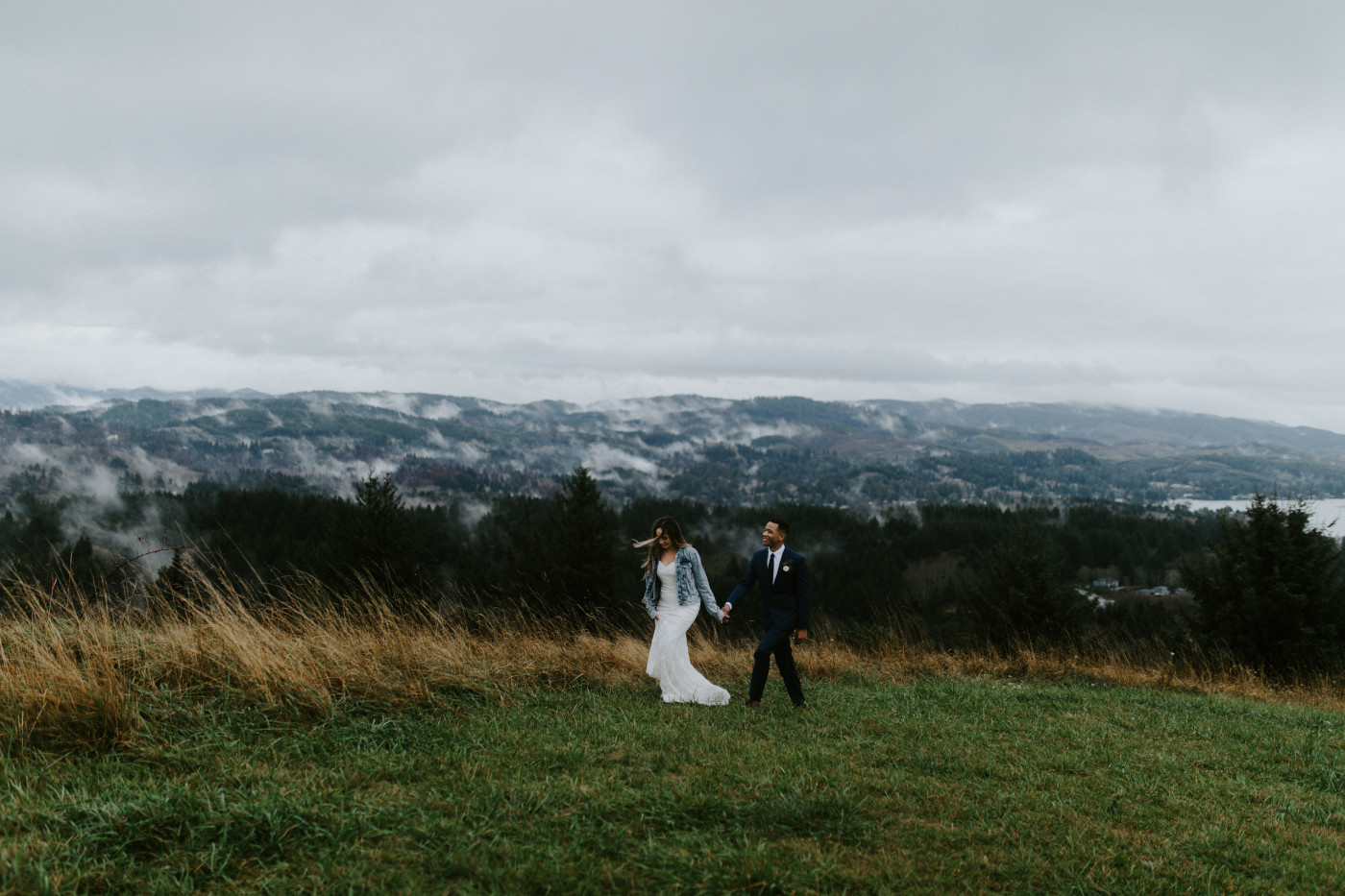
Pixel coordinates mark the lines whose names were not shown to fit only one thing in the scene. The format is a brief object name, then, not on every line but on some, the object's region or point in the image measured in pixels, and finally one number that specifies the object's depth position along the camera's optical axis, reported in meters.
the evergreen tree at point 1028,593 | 29.03
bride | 8.64
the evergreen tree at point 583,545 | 44.07
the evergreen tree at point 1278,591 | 20.05
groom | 8.54
